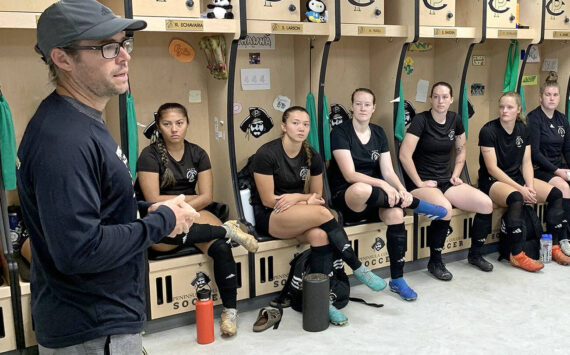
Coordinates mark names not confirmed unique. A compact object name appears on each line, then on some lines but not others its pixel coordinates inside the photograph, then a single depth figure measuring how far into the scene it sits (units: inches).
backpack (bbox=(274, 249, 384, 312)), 126.3
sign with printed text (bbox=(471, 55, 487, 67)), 179.2
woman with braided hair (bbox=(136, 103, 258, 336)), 114.7
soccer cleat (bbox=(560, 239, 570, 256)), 159.9
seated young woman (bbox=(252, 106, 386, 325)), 123.5
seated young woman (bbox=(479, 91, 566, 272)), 158.6
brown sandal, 117.7
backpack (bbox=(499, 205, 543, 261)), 158.7
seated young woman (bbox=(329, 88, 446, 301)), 134.8
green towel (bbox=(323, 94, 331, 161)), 141.1
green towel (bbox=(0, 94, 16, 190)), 100.2
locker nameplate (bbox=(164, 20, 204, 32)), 113.7
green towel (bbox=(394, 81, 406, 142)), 151.9
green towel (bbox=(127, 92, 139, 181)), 111.7
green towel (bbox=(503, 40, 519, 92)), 171.3
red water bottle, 110.7
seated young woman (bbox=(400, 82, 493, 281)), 148.7
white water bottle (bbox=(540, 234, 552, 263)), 156.9
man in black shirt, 44.9
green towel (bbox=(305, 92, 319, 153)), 140.6
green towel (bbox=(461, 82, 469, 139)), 164.4
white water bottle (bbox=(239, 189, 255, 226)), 131.9
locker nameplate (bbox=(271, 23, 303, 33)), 127.7
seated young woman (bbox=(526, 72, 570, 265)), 169.6
